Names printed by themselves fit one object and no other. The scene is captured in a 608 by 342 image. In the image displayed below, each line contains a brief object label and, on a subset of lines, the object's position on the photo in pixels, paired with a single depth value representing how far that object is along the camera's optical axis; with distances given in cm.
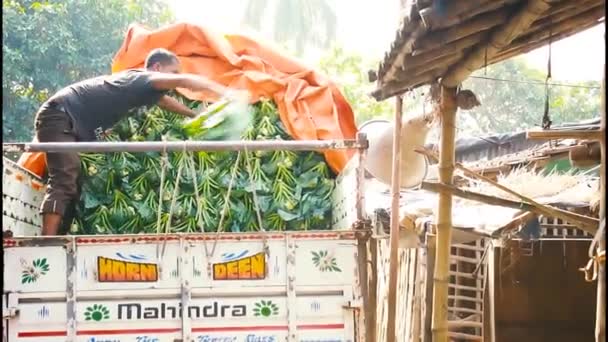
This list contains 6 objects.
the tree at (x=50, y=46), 1376
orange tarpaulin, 641
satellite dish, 676
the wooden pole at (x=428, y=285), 832
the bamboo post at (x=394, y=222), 641
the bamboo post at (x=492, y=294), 802
